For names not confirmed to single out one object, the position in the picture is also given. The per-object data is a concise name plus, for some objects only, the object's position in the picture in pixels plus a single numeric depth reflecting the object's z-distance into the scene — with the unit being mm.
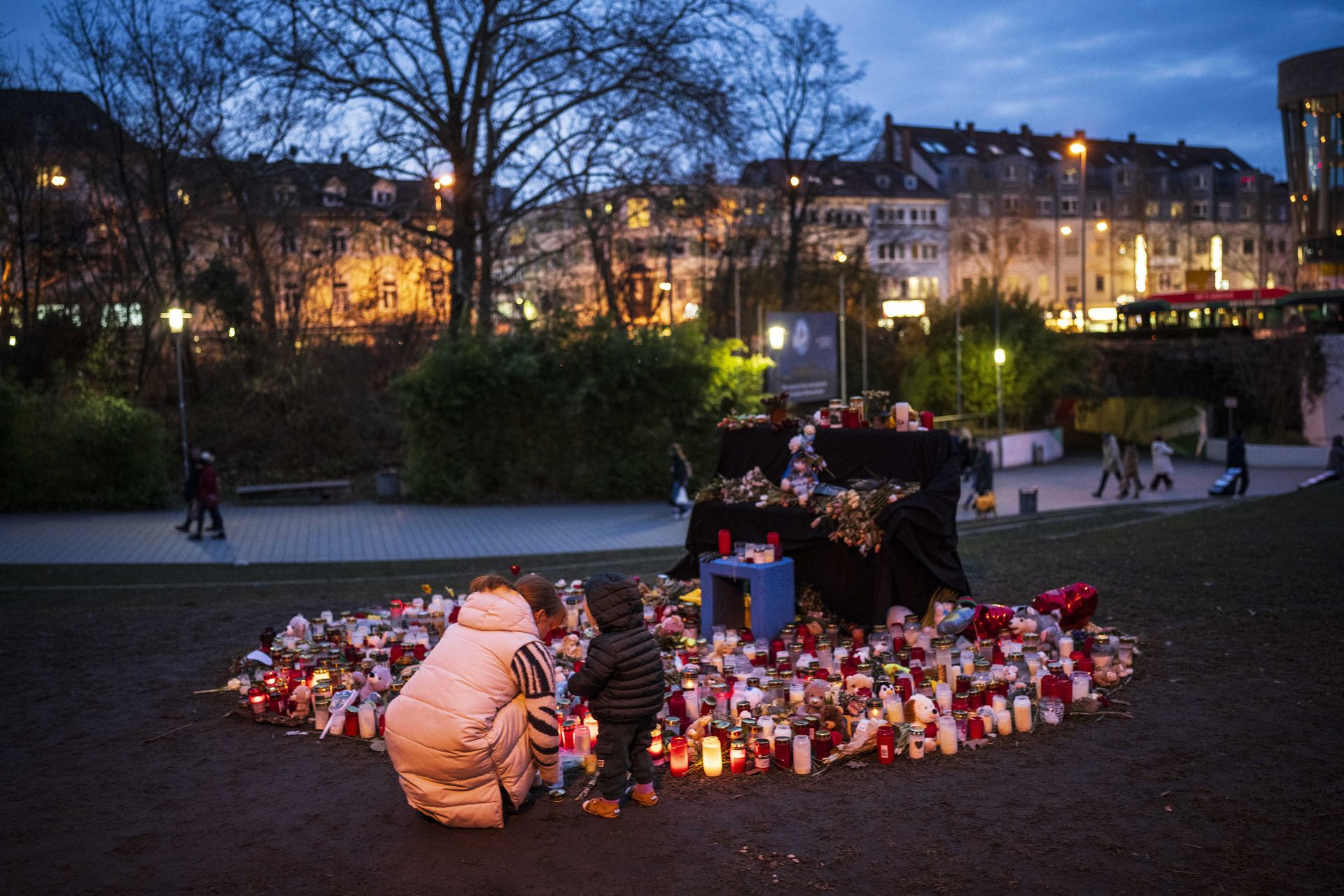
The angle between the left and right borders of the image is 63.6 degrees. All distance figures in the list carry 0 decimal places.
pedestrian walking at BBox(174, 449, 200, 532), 20109
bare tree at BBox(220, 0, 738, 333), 24828
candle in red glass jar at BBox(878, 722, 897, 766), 6801
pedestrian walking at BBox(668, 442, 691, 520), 23047
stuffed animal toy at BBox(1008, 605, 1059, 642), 9055
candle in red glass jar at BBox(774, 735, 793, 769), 6754
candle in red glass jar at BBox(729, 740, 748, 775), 6715
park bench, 26031
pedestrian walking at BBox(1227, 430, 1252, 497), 26188
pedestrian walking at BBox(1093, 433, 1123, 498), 27475
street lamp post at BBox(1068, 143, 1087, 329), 34438
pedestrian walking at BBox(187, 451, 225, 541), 19703
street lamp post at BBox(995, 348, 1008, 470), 34875
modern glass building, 58406
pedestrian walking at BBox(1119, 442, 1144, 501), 26547
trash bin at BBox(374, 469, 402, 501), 26375
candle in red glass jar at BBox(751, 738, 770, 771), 6711
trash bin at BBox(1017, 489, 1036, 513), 23750
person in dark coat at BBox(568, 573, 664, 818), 5914
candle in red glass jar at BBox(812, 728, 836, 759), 6883
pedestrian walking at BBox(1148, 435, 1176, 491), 28344
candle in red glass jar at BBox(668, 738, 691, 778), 6664
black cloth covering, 9836
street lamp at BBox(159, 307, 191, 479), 23047
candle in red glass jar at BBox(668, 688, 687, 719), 7488
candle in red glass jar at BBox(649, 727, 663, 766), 6781
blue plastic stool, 9539
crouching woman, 5535
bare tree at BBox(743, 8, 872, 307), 41125
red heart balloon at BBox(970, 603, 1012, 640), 9203
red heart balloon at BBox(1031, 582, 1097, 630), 9508
